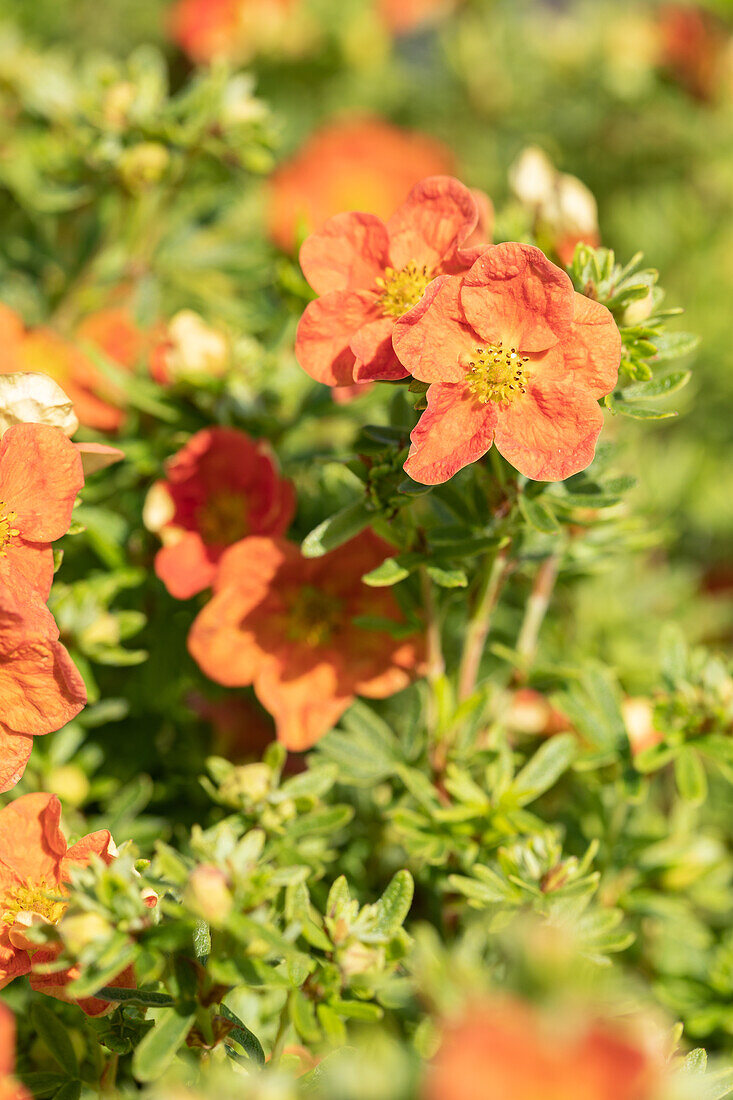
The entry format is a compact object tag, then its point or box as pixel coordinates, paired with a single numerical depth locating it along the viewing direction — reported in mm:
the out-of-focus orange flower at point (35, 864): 579
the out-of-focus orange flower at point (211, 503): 626
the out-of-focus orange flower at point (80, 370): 653
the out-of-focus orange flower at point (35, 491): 584
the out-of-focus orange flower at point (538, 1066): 492
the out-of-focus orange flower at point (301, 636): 616
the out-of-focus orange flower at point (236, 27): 907
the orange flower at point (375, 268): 592
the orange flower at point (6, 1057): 545
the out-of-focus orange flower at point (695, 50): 878
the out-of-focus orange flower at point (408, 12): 1034
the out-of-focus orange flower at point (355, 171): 858
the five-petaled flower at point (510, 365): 578
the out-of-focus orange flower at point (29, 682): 575
